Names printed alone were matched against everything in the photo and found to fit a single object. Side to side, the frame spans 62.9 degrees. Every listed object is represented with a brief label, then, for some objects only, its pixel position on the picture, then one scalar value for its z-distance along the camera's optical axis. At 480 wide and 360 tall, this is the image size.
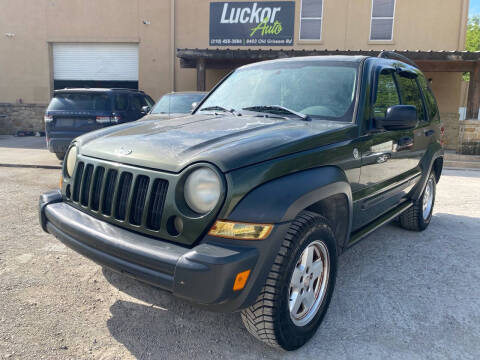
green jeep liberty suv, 2.02
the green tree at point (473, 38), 43.91
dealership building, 14.68
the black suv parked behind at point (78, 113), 8.09
